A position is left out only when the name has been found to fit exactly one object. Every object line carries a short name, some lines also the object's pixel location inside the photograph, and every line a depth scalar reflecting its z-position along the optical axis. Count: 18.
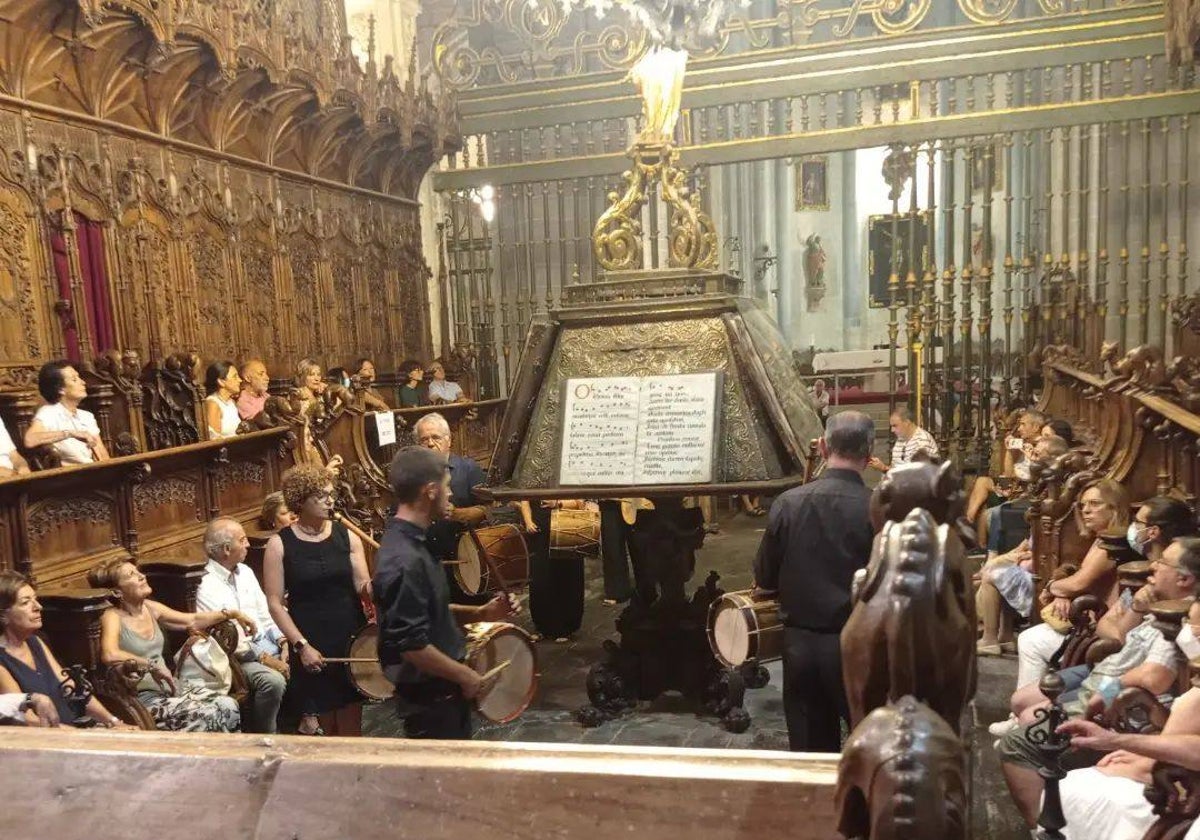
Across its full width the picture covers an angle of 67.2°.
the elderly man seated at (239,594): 4.06
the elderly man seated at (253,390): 7.34
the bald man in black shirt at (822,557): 2.99
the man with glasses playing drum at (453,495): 5.29
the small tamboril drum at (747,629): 3.61
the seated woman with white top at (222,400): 6.61
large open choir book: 3.70
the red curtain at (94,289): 7.44
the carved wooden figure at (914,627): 0.74
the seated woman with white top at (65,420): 5.01
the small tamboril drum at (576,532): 5.39
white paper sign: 7.13
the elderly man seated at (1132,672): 2.79
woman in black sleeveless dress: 3.74
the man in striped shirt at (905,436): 6.33
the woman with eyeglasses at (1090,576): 3.85
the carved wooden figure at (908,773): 0.70
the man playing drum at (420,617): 2.66
